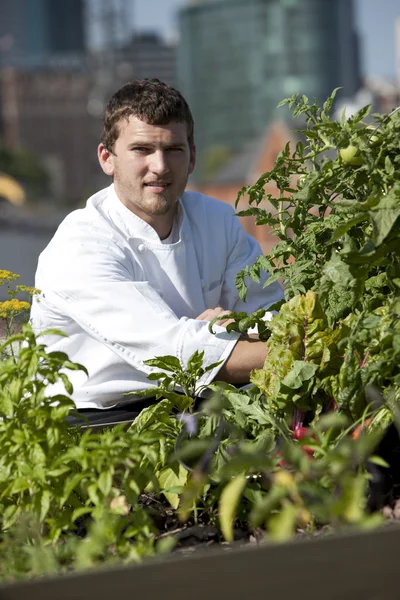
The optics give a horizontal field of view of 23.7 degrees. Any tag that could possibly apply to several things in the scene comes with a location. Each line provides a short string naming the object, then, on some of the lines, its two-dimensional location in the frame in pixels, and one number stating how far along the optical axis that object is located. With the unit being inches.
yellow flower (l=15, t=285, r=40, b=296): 104.3
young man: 98.8
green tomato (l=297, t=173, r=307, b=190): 89.8
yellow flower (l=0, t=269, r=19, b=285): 103.9
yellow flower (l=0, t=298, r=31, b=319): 104.3
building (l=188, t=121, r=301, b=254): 2445.9
